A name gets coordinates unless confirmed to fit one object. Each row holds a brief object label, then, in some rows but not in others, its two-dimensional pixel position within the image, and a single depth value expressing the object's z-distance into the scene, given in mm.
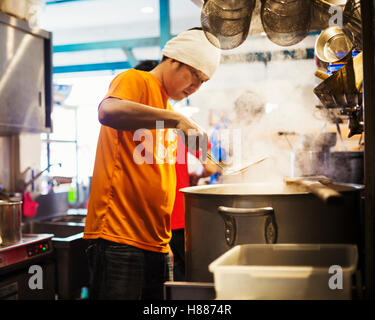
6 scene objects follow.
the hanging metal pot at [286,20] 1337
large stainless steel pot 1020
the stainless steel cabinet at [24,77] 2797
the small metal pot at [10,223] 2111
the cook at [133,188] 1347
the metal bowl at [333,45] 1419
